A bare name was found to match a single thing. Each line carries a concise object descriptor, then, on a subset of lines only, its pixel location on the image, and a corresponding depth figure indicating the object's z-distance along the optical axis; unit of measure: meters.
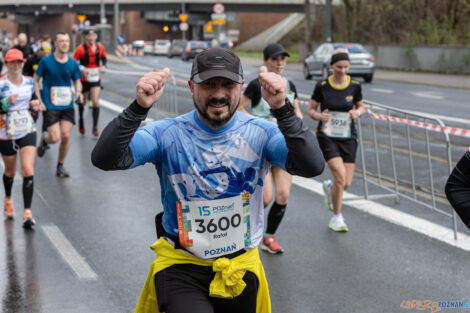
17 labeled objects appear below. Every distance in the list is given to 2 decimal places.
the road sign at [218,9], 37.16
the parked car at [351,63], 28.78
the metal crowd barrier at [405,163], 8.82
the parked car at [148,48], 74.84
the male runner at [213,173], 3.13
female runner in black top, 7.46
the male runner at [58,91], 10.34
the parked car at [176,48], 60.66
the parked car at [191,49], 51.66
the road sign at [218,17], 36.08
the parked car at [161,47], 68.88
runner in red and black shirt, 14.64
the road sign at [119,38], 64.58
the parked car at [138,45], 78.19
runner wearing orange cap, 7.74
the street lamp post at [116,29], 62.78
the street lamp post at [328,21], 39.27
